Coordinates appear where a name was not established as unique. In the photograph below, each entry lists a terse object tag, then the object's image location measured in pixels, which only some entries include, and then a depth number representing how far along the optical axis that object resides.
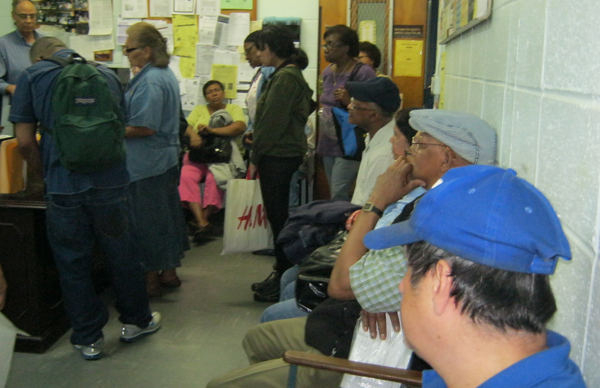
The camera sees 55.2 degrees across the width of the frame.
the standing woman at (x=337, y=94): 3.49
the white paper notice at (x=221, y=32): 5.01
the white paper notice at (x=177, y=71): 5.14
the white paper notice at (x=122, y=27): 5.16
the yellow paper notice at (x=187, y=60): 5.12
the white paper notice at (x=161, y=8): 5.07
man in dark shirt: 2.33
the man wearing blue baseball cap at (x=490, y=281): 0.72
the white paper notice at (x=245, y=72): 5.08
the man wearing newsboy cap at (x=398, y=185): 1.40
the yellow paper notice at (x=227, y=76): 5.09
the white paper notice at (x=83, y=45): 5.23
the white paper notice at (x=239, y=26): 4.98
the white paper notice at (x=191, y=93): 5.16
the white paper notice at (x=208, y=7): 5.00
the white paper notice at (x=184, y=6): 5.03
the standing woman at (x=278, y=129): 3.11
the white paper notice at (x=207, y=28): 5.03
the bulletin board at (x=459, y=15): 1.68
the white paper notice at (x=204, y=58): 5.08
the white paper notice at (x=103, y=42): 5.22
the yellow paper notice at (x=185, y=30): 5.06
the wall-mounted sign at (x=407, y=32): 4.82
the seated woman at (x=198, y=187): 4.50
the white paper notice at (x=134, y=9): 5.12
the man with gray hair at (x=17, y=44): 4.19
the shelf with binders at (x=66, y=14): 5.16
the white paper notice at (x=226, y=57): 5.06
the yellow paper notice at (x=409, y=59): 4.82
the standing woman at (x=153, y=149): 2.90
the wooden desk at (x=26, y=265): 2.53
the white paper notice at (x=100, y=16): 5.16
